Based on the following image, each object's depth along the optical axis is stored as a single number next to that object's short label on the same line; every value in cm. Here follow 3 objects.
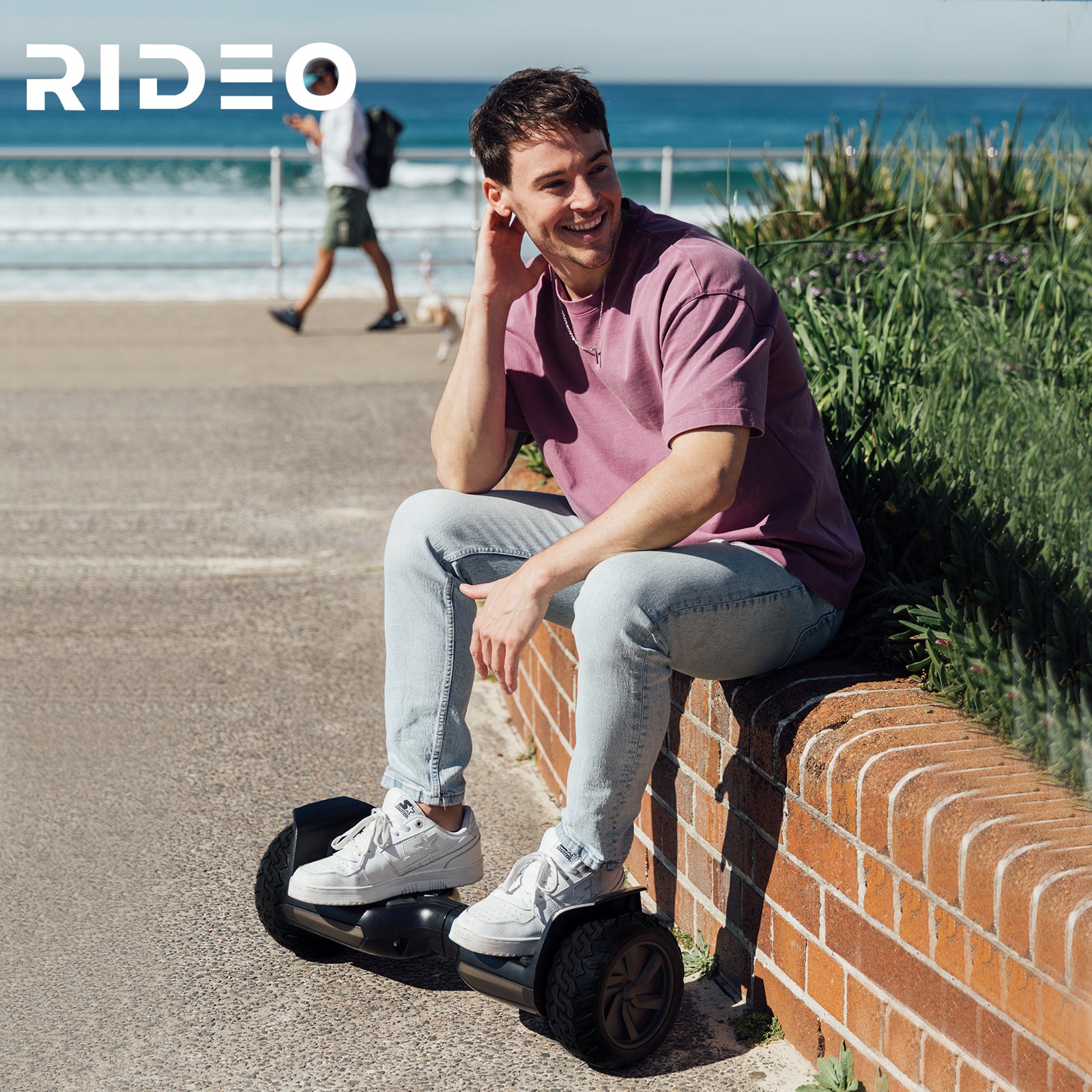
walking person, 957
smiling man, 225
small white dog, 885
